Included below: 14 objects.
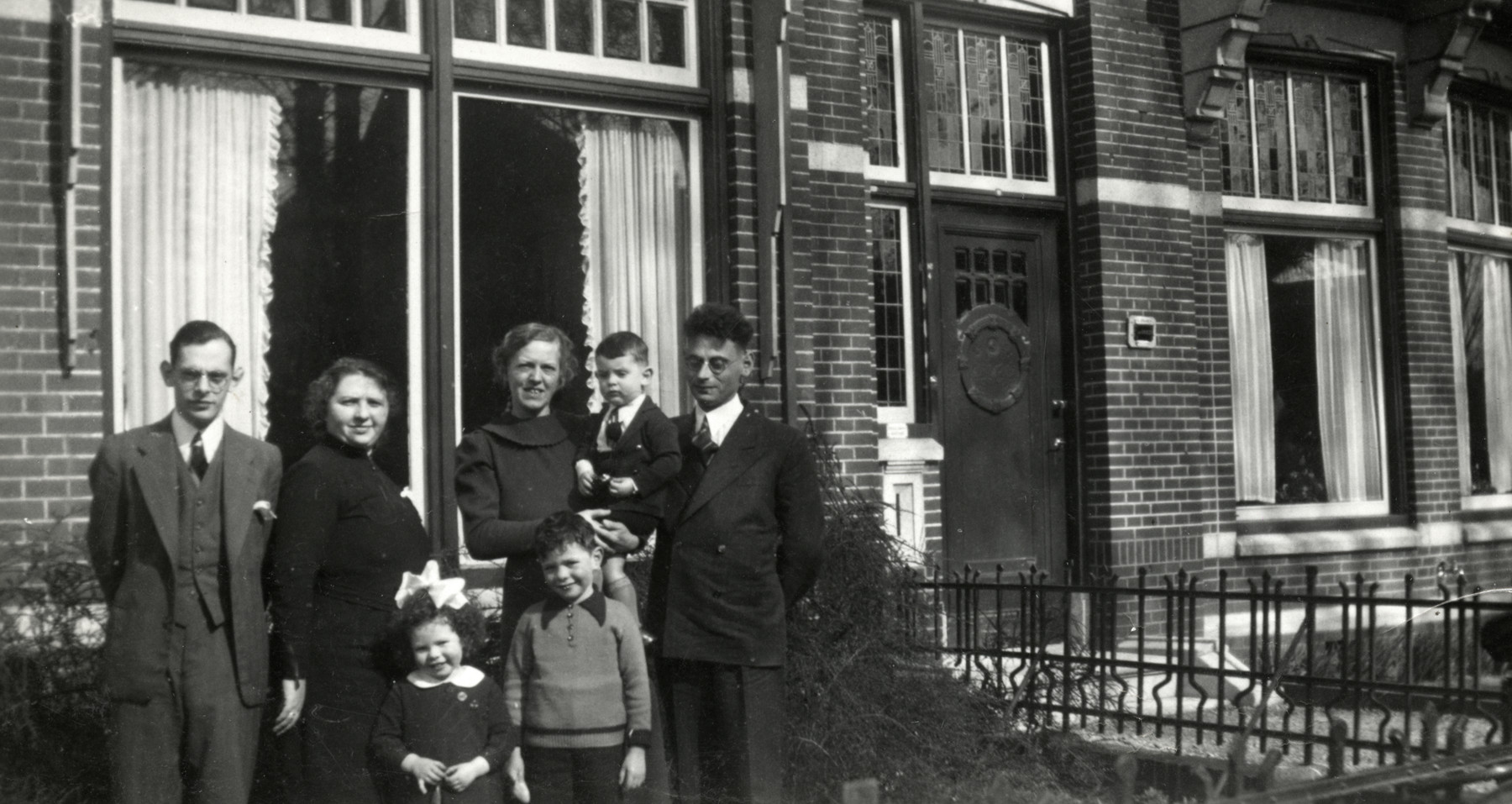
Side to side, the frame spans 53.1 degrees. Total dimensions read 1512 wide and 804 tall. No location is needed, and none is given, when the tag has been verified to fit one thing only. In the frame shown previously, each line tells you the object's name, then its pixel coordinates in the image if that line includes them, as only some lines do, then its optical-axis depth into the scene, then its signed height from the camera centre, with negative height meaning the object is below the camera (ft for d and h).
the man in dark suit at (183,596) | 14.25 -1.06
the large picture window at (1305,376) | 35.09 +1.89
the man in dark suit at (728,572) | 15.78 -1.08
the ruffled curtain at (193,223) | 20.77 +3.71
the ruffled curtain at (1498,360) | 40.34 +2.40
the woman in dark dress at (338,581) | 14.76 -0.98
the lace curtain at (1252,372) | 34.88 +1.96
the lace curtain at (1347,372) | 36.70 +1.99
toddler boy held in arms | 16.14 +0.20
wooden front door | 30.25 +1.49
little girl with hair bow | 14.34 -2.31
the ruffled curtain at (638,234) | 25.14 +4.05
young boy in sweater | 14.93 -2.16
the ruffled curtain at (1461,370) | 38.63 +2.03
